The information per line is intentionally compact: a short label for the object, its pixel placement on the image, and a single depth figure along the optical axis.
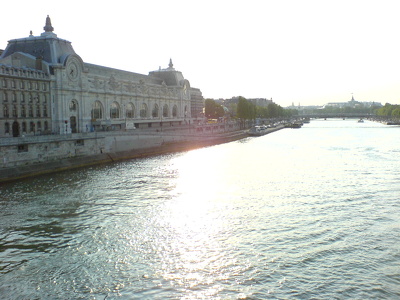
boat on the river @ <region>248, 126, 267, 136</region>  110.84
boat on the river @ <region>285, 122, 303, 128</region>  162.41
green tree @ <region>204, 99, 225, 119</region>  148.12
